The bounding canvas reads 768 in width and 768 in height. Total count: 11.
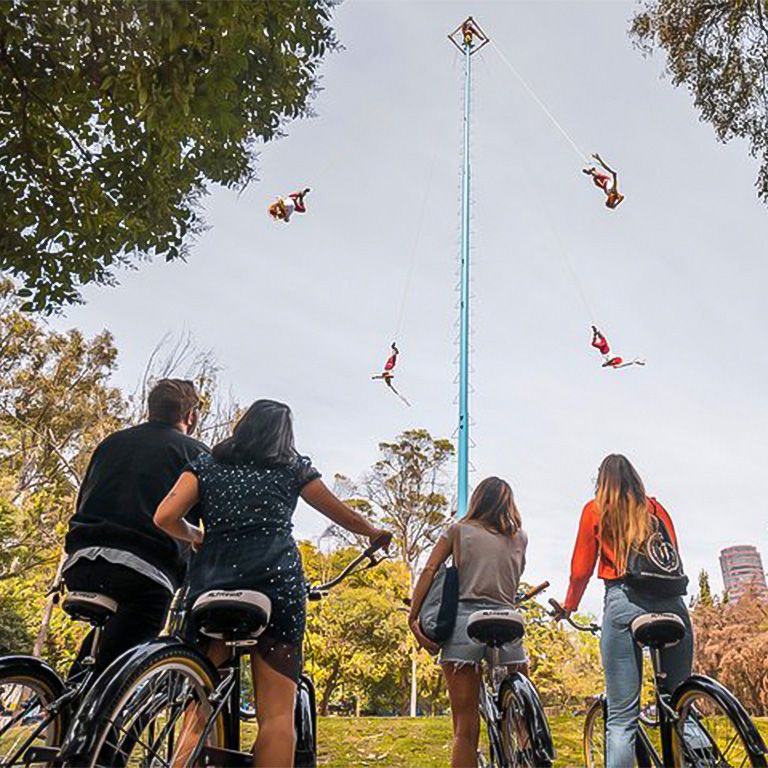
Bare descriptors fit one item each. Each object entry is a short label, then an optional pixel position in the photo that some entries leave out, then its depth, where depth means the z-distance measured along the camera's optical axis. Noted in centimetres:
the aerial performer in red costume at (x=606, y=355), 862
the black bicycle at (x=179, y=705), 165
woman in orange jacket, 262
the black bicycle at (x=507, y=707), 243
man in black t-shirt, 226
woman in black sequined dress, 205
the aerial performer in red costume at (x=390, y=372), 865
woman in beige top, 283
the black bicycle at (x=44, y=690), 217
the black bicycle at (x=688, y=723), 211
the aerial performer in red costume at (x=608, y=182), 749
